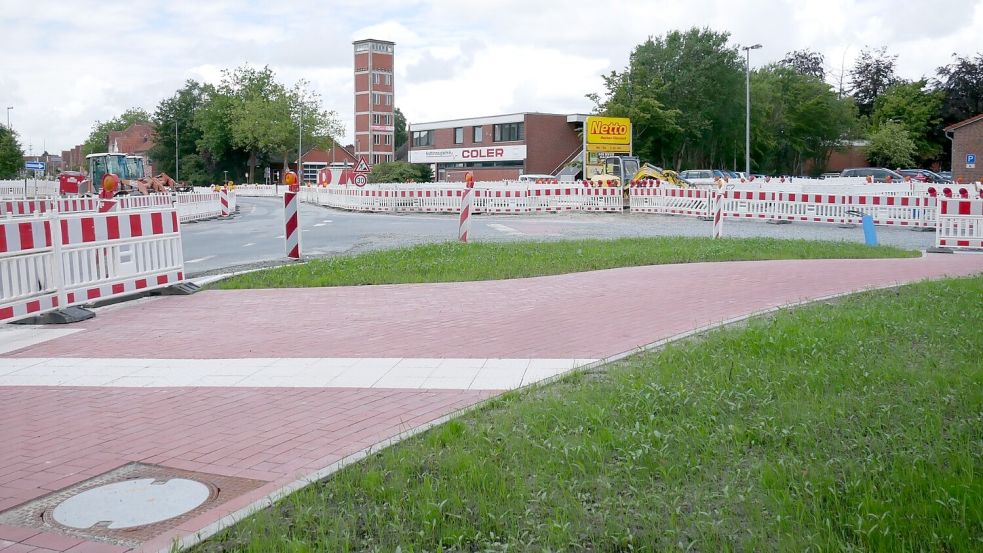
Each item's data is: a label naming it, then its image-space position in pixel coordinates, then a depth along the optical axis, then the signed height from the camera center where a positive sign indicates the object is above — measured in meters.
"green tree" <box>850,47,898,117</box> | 103.12 +9.40
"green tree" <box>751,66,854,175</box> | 85.75 +4.44
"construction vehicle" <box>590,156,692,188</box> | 43.19 -0.38
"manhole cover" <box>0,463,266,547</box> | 4.26 -1.69
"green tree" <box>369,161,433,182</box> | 79.44 -0.61
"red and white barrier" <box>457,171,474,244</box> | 19.78 -1.10
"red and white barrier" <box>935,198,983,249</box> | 19.53 -1.40
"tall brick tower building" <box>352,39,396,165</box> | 120.50 +8.85
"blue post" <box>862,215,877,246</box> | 19.62 -1.57
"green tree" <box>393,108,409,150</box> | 167.88 +6.07
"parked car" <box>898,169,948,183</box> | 62.53 -1.07
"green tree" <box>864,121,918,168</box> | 81.12 +1.40
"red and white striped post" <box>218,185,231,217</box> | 41.81 -1.57
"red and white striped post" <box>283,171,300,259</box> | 16.14 -1.04
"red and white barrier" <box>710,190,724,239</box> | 20.95 -1.26
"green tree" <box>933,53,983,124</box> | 83.75 +6.59
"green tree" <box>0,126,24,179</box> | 96.06 +1.65
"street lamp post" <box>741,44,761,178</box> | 61.78 +2.08
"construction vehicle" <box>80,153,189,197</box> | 43.94 -0.09
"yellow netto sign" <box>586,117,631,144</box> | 46.38 +1.74
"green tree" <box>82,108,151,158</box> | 175.00 +8.30
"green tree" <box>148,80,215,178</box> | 117.38 +5.04
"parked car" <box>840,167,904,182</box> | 61.81 -0.88
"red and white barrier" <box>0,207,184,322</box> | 9.52 -1.07
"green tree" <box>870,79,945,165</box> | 84.25 +4.41
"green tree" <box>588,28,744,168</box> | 77.19 +6.08
